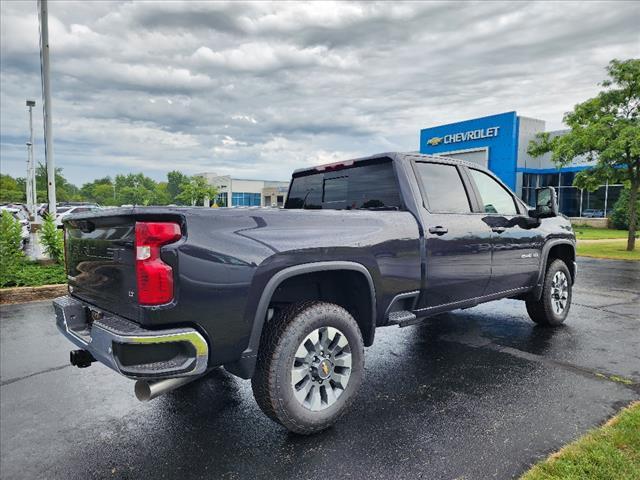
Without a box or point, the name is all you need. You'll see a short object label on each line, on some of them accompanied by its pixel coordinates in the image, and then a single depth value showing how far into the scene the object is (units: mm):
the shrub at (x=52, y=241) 9336
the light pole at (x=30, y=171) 29734
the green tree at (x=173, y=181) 149125
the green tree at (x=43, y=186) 77206
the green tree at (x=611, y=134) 14164
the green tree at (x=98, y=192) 140500
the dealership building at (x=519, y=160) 35938
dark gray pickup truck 2430
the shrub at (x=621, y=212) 28688
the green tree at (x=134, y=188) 125938
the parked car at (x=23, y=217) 15312
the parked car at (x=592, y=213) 34250
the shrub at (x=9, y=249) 7637
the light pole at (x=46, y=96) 10497
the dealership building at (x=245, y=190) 83938
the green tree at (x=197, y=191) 80562
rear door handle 3800
